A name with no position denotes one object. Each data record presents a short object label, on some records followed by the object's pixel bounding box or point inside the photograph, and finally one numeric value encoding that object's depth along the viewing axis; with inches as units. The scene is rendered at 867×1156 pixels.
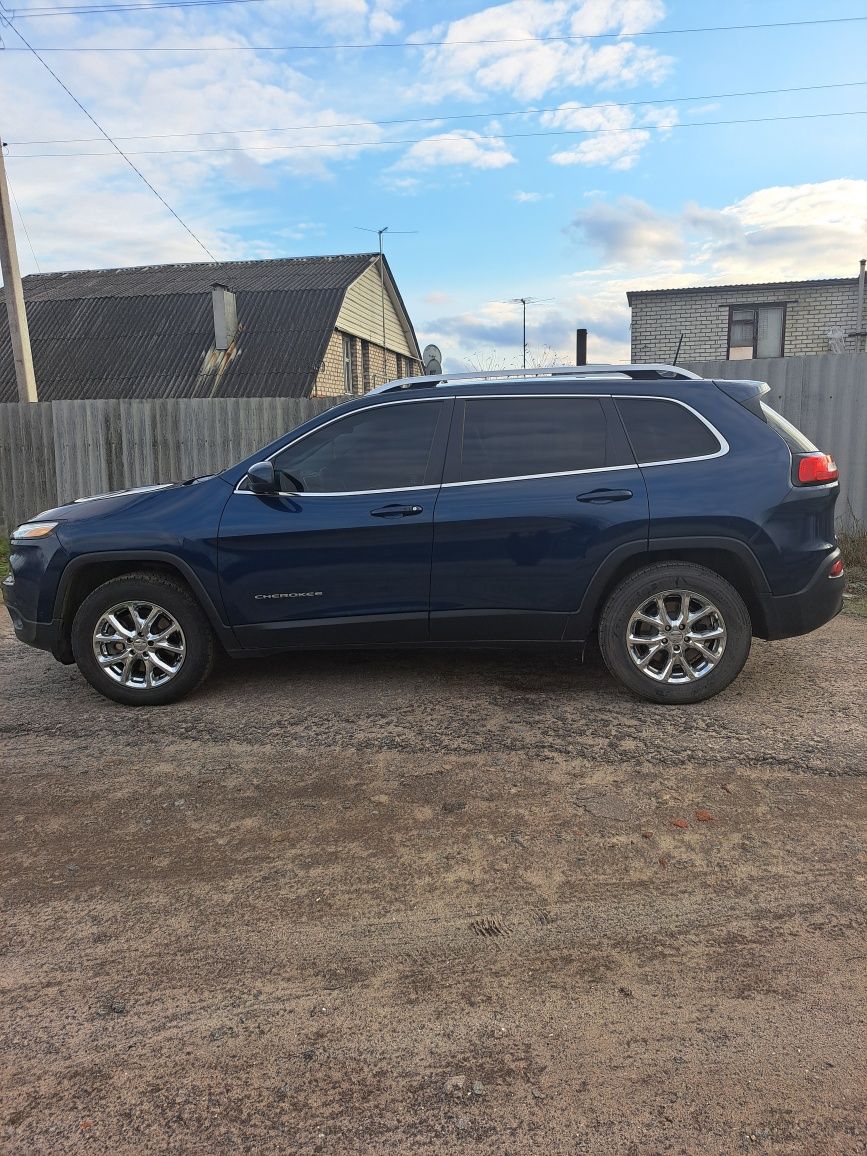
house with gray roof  908.6
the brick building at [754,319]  812.6
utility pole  466.6
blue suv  166.1
